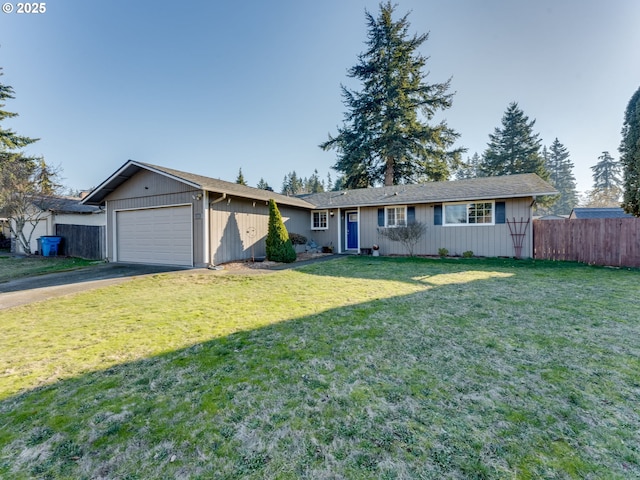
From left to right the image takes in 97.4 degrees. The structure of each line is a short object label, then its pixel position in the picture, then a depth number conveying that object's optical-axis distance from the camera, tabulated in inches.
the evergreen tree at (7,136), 890.7
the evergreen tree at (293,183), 2508.7
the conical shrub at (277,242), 447.8
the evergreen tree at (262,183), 2084.2
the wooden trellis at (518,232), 440.1
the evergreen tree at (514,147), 1181.7
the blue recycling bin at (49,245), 568.1
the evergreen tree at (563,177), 1982.0
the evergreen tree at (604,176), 1825.8
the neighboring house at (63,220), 556.4
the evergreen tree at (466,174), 2144.6
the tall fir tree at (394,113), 911.7
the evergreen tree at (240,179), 1401.3
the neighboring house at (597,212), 781.6
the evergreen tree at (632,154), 355.9
